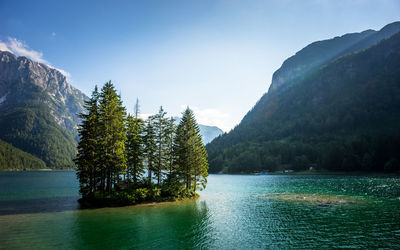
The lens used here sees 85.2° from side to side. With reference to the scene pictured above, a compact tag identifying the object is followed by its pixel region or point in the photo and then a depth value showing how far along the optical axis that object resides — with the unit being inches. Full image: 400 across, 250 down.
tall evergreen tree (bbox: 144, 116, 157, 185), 1968.0
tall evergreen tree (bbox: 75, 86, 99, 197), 1748.3
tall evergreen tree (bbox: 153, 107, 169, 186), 2033.7
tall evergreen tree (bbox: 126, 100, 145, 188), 1865.4
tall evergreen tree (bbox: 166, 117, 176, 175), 2106.3
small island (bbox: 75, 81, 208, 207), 1705.2
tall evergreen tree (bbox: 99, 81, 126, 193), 1683.1
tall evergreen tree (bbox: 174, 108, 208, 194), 2138.3
